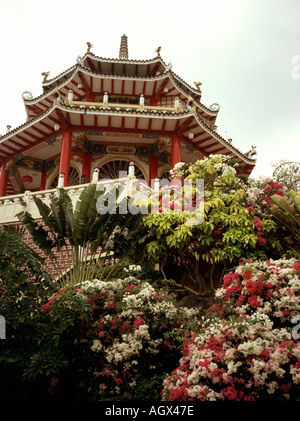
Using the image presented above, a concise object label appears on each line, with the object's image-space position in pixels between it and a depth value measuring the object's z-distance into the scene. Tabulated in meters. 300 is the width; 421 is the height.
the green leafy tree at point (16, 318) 5.58
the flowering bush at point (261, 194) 9.07
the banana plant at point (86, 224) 8.51
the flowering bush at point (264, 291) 5.70
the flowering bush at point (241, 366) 4.64
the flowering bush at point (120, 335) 6.17
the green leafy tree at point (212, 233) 8.34
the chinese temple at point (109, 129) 15.34
